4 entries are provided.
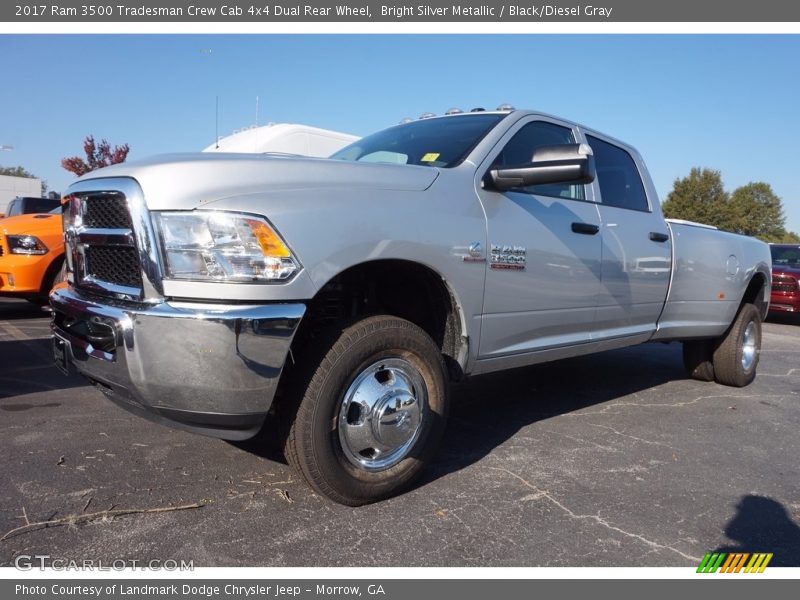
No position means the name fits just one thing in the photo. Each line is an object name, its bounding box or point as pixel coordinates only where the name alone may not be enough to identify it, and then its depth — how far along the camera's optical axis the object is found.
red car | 11.43
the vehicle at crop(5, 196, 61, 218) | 10.34
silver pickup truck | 2.10
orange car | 6.76
